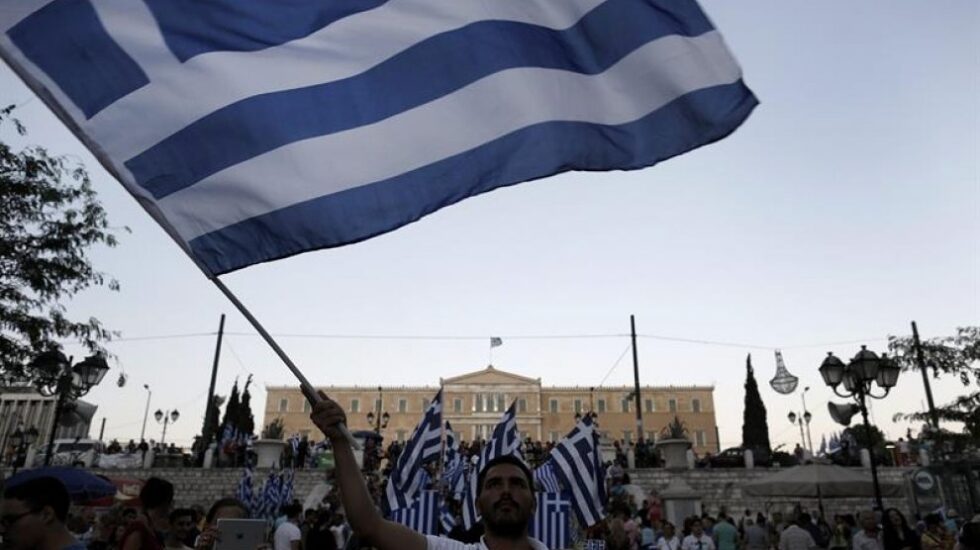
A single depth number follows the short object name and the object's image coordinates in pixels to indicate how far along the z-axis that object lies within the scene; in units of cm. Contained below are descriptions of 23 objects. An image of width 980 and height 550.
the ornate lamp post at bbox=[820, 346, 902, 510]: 1162
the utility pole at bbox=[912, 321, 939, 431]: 1691
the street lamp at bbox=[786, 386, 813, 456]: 4291
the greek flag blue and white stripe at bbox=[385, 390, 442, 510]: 1190
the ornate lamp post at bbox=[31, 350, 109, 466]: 1145
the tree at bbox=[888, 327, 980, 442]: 1595
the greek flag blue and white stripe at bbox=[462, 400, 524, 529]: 1169
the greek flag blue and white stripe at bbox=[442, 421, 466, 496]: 1413
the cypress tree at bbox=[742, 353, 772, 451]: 5566
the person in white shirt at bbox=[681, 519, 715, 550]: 1341
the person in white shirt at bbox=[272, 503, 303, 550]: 875
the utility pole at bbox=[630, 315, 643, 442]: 3931
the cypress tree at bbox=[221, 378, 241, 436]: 5903
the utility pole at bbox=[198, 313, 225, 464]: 3672
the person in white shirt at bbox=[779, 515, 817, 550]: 1320
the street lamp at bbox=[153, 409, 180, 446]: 4594
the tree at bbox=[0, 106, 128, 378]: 1038
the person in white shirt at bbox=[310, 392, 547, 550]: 265
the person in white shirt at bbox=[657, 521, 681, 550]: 1234
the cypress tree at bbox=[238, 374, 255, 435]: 5764
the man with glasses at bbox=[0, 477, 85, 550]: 320
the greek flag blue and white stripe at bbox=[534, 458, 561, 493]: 1141
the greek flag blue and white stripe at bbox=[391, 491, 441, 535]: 929
